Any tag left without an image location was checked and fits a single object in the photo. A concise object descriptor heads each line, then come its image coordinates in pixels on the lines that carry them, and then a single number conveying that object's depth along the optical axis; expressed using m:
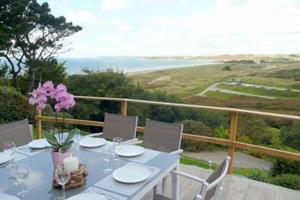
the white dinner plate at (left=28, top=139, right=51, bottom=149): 2.37
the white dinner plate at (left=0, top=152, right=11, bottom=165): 2.01
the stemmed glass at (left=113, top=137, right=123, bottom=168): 2.17
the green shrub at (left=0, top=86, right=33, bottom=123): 7.48
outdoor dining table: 1.61
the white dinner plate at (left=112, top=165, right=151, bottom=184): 1.77
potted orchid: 1.73
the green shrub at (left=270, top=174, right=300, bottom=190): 3.53
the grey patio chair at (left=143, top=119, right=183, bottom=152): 2.74
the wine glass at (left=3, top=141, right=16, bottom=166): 2.08
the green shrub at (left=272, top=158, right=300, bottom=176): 4.15
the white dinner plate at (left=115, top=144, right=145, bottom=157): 2.25
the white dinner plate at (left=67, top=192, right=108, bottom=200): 1.52
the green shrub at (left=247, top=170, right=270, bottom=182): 3.78
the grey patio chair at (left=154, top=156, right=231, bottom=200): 1.55
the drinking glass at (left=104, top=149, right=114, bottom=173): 1.97
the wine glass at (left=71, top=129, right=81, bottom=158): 1.93
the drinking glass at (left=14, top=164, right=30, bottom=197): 1.70
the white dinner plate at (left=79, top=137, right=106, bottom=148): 2.46
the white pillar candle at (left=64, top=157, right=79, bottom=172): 1.64
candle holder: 1.66
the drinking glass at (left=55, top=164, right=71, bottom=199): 1.57
